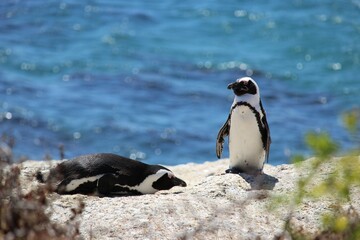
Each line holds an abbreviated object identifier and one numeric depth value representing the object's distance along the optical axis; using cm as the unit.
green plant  586
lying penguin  1247
